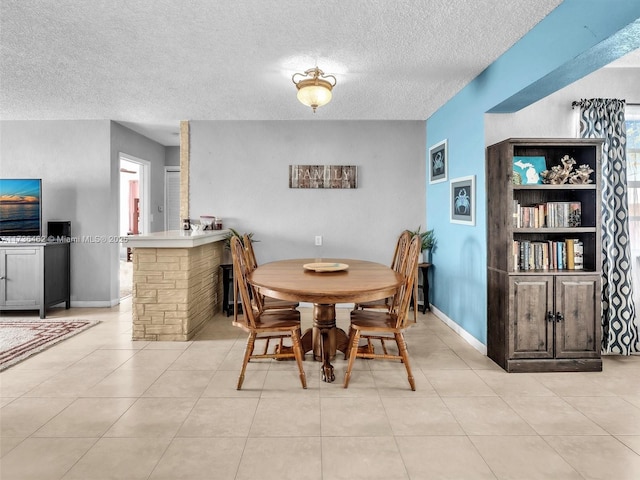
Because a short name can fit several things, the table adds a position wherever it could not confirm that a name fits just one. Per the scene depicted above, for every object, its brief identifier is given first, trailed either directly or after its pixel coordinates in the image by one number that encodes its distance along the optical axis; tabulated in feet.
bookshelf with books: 9.48
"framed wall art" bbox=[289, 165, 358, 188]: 16.39
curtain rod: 10.95
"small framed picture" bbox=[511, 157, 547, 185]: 9.98
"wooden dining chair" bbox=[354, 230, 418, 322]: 10.70
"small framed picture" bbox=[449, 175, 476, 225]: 11.56
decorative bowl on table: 9.91
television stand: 14.46
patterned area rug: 10.61
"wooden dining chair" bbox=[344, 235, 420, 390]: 8.60
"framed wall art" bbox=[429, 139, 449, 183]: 13.99
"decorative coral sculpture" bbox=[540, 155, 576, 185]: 9.71
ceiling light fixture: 10.05
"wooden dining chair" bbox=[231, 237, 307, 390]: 8.46
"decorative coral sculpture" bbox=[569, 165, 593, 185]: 9.61
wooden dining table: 7.75
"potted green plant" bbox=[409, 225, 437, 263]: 15.70
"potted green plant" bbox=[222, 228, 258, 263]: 16.08
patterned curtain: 10.51
